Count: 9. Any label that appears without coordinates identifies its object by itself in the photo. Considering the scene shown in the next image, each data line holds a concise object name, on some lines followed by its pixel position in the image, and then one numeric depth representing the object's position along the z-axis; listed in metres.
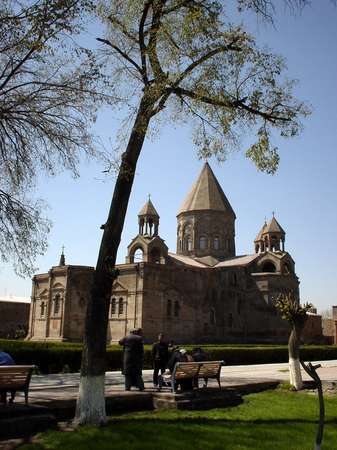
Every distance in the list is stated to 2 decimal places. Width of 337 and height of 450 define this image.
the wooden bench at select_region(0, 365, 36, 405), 8.05
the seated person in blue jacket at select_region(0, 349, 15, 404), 8.37
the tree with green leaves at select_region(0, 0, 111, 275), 9.45
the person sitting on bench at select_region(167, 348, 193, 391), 10.93
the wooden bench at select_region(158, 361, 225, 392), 10.34
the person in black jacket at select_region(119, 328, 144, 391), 10.88
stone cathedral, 38.25
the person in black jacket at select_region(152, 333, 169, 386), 12.73
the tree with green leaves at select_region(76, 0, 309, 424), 9.02
